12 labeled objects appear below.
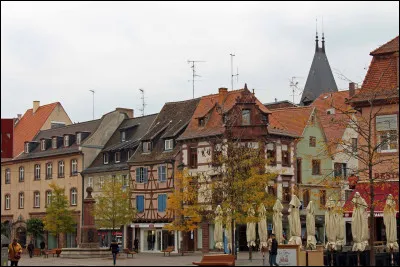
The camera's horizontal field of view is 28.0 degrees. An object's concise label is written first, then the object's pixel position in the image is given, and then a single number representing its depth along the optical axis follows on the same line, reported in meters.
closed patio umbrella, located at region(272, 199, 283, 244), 42.19
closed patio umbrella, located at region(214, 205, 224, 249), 44.90
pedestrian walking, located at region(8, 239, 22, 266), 29.95
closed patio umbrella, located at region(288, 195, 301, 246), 39.00
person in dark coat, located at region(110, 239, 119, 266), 37.94
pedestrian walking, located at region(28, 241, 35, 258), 55.63
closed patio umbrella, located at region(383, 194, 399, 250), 32.22
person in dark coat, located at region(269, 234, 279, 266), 31.34
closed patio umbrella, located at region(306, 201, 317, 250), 38.81
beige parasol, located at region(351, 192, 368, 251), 32.28
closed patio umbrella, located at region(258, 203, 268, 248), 42.84
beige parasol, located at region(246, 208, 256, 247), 43.03
